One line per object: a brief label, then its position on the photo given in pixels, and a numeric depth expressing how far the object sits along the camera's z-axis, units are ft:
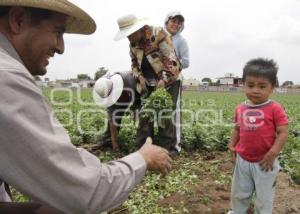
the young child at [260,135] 5.40
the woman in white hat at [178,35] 10.97
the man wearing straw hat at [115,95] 9.65
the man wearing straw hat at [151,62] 8.95
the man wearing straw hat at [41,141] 2.50
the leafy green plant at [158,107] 9.03
